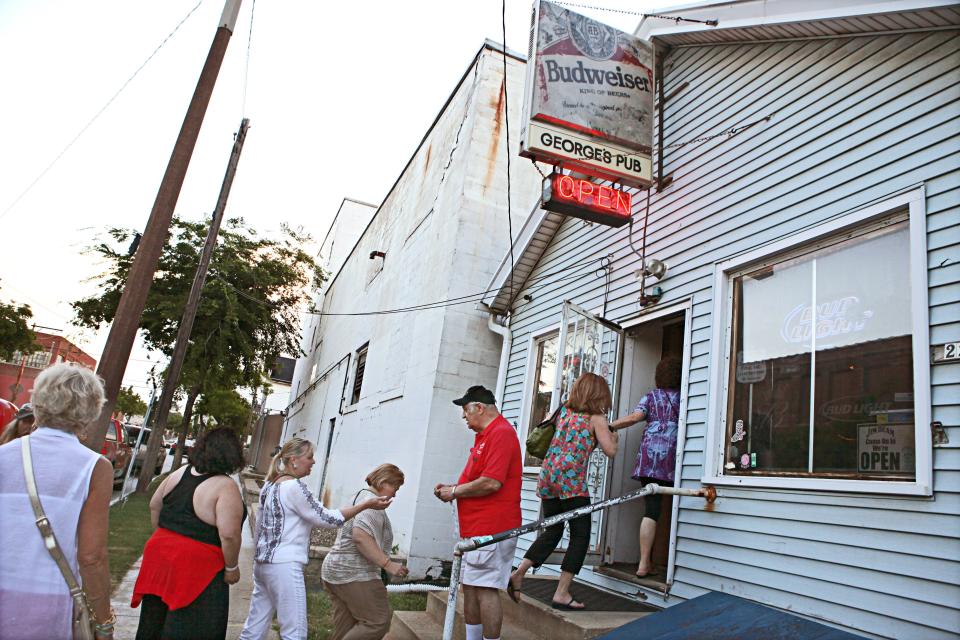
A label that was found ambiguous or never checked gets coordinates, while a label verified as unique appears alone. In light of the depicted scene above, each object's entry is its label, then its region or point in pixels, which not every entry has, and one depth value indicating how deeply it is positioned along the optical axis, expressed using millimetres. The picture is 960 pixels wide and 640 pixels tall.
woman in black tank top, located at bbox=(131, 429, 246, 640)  3211
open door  6339
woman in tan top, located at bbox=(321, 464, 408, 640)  3996
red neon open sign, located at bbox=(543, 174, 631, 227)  6078
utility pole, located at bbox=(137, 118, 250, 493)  13633
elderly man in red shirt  3955
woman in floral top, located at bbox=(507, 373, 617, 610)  4629
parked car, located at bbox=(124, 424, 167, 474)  21972
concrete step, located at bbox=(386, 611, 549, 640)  4695
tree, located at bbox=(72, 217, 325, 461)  19281
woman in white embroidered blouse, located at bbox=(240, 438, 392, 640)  3646
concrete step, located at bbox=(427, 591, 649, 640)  4074
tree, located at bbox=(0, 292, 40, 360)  27016
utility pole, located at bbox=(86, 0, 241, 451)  6000
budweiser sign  6219
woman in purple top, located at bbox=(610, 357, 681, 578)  5168
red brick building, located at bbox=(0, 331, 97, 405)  50469
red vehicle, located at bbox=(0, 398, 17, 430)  8875
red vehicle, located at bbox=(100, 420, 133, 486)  15666
